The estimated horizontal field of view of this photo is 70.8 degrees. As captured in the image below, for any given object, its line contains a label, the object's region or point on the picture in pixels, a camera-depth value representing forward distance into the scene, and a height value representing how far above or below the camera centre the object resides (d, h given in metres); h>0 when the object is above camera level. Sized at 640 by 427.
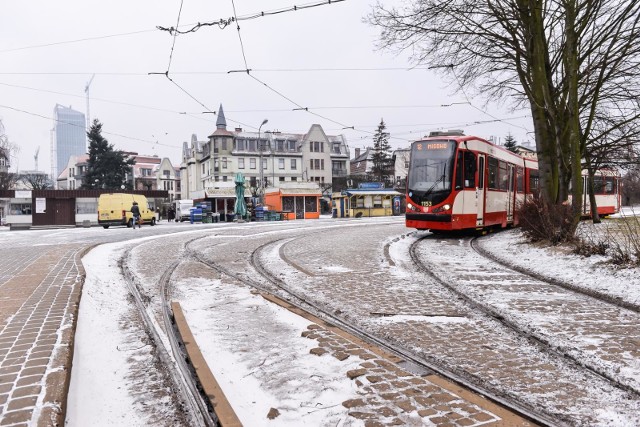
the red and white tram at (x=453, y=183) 14.02 +0.56
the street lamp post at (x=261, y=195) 51.47 +0.79
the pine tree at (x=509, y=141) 65.00 +8.45
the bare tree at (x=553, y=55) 11.65 +4.23
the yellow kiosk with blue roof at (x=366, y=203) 46.97 -0.18
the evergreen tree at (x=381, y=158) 67.31 +6.42
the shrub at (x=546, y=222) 10.99 -0.58
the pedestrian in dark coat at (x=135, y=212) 27.08 -0.48
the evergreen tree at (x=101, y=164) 63.09 +5.70
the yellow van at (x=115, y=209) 29.89 -0.33
